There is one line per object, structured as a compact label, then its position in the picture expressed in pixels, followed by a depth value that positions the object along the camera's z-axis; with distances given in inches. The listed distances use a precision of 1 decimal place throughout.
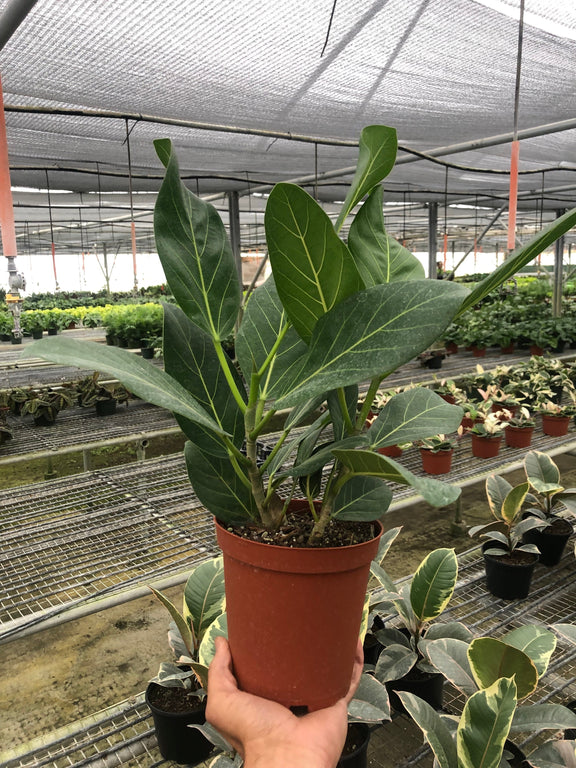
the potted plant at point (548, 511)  73.9
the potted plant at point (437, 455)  100.3
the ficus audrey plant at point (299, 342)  19.9
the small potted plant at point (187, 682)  42.8
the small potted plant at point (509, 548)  64.9
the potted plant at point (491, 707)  34.5
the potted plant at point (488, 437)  106.3
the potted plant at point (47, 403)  133.4
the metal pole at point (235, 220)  234.1
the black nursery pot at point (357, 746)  38.9
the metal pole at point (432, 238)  287.3
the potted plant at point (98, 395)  142.8
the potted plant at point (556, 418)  119.5
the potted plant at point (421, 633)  48.2
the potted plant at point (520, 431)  112.2
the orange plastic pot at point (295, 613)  23.7
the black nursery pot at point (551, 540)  73.8
